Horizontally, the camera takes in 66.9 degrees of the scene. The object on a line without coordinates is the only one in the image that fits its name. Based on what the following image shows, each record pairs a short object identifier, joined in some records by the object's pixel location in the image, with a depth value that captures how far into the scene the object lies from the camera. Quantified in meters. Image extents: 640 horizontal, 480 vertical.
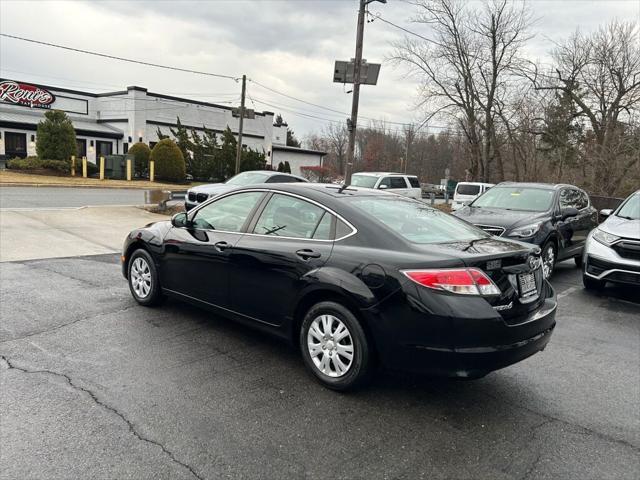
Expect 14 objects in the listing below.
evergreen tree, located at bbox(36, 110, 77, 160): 29.30
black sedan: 3.10
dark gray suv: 7.43
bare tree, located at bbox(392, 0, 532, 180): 26.56
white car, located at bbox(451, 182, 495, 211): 23.02
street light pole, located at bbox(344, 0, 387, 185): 15.80
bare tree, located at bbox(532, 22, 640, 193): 21.88
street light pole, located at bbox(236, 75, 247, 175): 28.41
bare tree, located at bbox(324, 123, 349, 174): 86.19
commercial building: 33.62
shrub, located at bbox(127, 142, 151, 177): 32.03
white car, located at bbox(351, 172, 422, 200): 17.03
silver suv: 6.46
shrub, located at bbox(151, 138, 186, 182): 30.72
